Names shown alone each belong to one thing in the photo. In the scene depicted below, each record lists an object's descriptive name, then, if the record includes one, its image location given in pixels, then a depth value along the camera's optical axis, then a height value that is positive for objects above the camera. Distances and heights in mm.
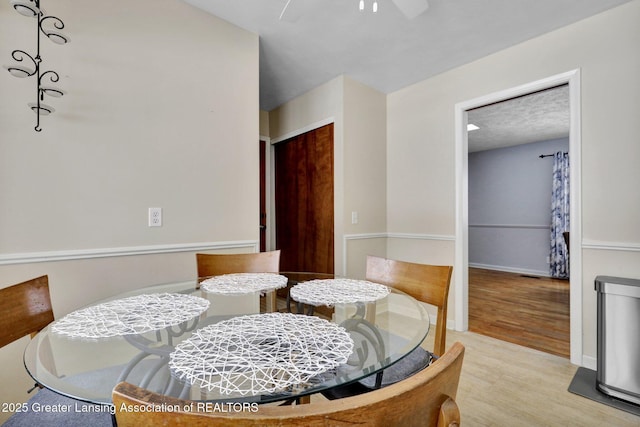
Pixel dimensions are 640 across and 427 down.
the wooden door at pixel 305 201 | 3084 +117
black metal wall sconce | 1332 +734
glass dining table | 622 -359
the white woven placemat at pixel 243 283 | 1334 -350
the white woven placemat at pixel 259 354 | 619 -350
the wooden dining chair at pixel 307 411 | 343 -242
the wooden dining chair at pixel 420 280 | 1289 -348
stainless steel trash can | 1685 -773
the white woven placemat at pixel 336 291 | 1199 -362
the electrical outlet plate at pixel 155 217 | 1800 -29
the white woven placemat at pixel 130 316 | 883 -347
